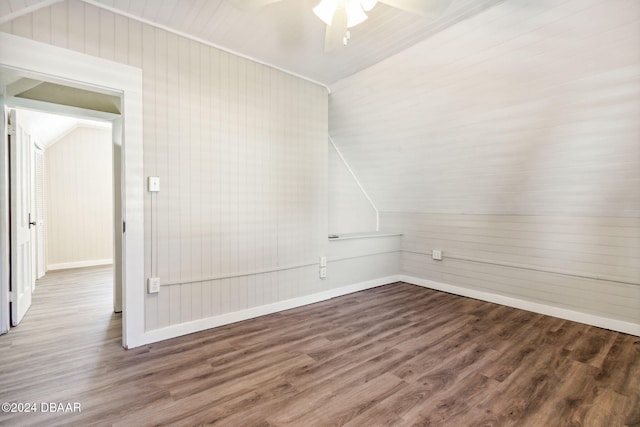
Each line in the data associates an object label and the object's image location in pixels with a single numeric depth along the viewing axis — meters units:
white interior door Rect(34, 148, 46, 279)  4.17
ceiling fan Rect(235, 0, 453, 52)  1.57
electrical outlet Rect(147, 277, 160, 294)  2.40
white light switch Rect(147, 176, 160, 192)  2.38
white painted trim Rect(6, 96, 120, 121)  2.72
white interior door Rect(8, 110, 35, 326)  2.71
